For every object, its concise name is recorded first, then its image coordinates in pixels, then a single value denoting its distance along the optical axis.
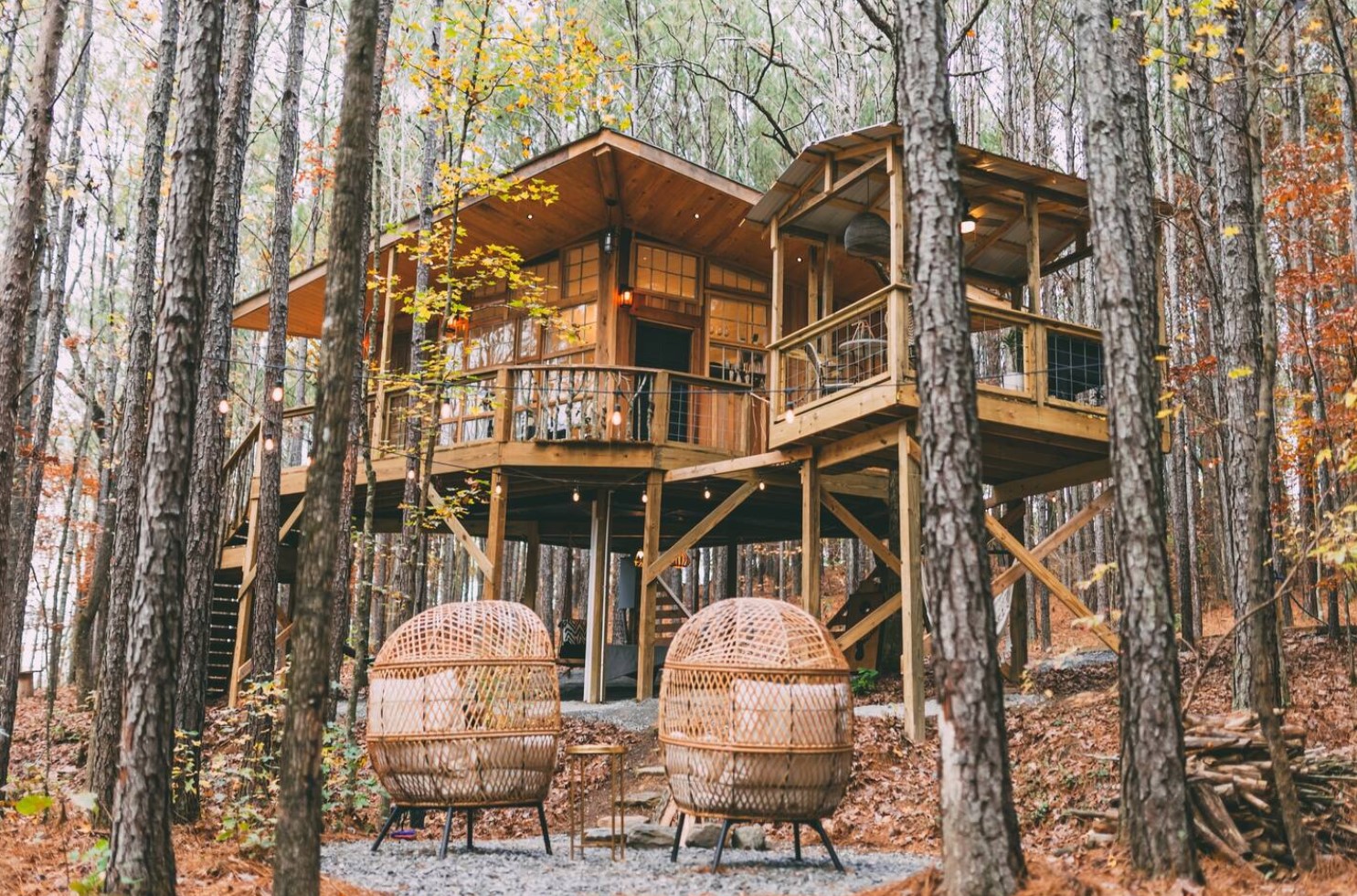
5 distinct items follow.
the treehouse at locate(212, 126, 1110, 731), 10.84
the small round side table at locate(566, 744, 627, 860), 6.73
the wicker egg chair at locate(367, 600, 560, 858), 6.66
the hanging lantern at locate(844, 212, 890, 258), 11.30
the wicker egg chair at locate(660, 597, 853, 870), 6.23
